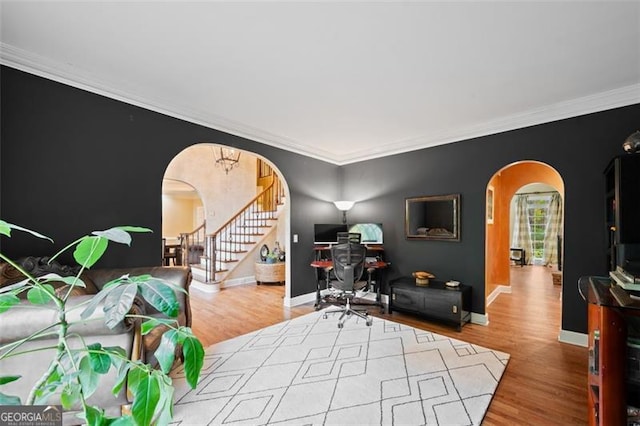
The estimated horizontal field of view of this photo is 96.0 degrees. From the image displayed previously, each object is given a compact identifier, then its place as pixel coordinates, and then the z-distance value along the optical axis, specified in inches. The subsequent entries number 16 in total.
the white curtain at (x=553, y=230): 357.1
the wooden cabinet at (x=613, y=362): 56.6
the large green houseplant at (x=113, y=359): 23.8
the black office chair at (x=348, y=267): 146.5
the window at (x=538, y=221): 370.3
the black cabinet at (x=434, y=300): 141.1
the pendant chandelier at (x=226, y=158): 272.9
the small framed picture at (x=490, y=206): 189.8
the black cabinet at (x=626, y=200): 93.0
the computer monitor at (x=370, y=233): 192.5
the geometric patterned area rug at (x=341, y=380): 78.8
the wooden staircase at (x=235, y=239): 239.8
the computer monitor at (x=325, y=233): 193.8
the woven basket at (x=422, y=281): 158.1
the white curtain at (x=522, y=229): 381.1
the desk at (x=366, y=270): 168.4
